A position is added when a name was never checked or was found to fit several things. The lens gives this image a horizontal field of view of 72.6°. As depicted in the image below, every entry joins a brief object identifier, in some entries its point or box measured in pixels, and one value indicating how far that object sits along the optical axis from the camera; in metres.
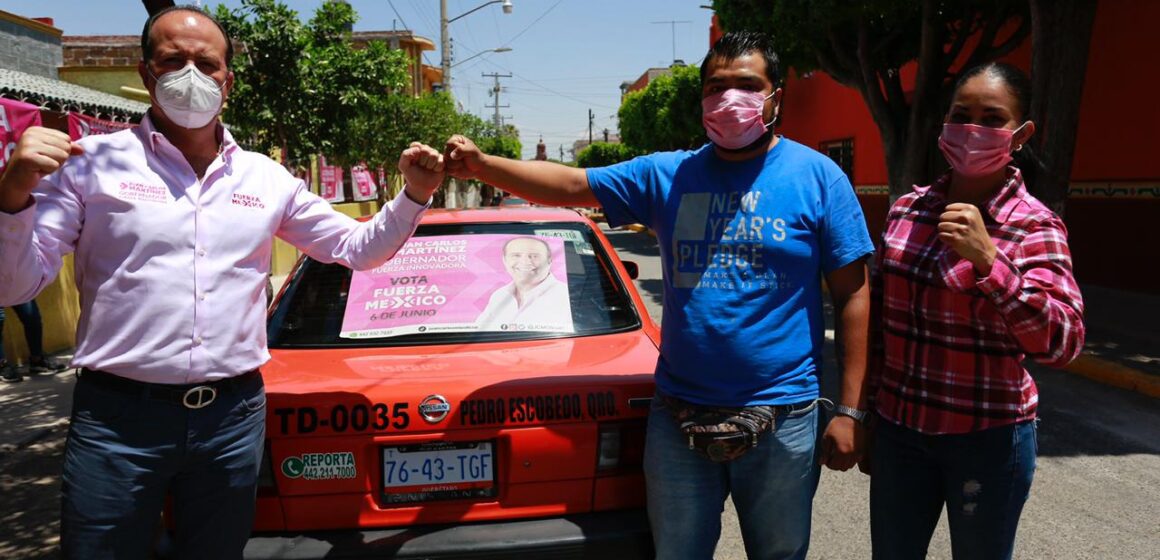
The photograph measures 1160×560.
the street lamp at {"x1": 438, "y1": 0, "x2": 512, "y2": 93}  30.02
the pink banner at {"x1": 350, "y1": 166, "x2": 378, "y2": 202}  23.11
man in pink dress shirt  1.87
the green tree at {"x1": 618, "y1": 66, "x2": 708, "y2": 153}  26.34
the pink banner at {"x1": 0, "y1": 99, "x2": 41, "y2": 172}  7.44
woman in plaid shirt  1.84
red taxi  2.41
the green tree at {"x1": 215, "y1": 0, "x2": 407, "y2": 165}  8.69
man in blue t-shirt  2.08
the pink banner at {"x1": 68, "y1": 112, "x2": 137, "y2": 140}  8.97
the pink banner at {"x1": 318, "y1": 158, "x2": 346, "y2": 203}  20.25
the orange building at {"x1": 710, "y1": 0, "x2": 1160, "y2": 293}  10.22
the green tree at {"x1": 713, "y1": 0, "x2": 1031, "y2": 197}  9.98
